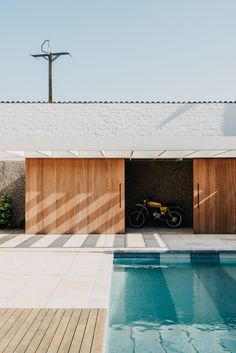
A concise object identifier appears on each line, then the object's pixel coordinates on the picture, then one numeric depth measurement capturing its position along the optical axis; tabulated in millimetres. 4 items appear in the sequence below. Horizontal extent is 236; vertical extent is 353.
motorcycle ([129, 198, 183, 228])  13648
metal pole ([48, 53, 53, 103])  21528
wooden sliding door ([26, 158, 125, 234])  12258
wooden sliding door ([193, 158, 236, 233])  12289
